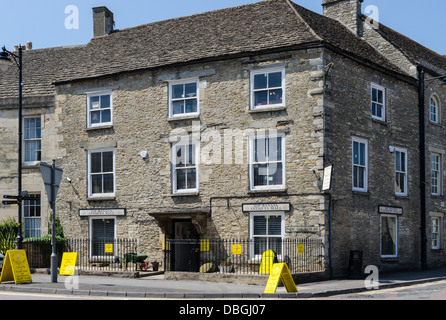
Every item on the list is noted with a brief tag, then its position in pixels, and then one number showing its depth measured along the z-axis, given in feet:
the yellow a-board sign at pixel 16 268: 58.29
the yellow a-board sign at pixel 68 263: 62.59
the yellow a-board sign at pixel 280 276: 49.65
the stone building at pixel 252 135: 71.77
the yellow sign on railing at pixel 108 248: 74.03
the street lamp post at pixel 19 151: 71.87
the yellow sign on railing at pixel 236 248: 70.49
